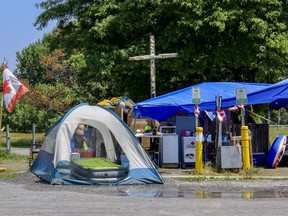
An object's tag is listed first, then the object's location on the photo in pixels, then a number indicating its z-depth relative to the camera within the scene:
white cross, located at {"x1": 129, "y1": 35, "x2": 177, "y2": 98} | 20.26
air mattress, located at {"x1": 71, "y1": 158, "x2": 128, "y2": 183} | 13.84
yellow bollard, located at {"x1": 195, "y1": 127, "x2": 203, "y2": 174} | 15.24
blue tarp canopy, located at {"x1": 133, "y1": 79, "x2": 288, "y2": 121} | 17.27
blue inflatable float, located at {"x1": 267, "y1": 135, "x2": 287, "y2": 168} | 17.03
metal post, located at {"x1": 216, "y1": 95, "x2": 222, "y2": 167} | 15.84
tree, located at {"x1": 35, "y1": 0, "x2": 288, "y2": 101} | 24.00
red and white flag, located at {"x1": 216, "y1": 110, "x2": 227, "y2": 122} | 16.08
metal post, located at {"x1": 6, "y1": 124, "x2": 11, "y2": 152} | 23.20
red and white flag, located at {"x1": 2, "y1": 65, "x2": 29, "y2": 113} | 19.64
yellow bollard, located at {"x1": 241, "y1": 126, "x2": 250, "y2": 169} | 15.48
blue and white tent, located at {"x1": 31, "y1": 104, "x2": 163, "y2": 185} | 13.95
